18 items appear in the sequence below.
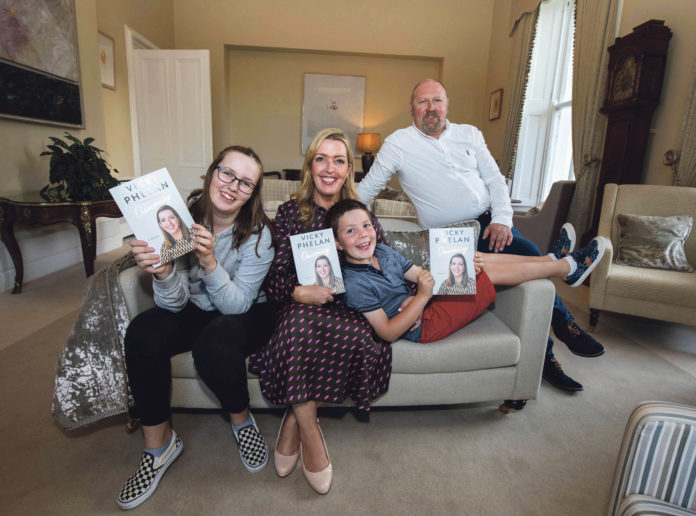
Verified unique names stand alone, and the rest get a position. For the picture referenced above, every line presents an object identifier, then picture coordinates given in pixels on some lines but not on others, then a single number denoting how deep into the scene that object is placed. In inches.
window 173.8
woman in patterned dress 49.6
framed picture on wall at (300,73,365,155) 242.7
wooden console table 107.7
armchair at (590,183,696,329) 88.8
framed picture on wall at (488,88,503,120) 212.5
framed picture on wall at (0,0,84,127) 111.0
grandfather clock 116.9
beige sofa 55.9
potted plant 114.3
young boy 54.8
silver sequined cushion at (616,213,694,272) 96.5
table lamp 231.5
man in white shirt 81.0
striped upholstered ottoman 28.5
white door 191.3
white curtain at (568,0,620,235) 137.9
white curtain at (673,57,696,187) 109.0
